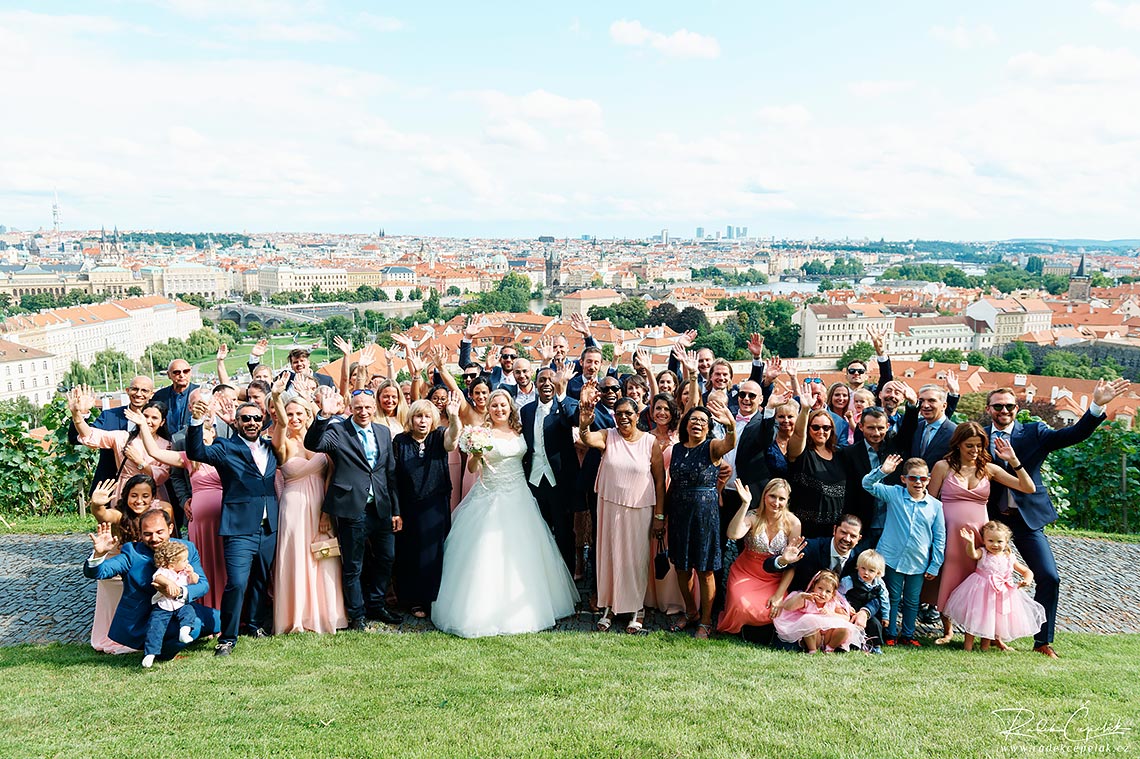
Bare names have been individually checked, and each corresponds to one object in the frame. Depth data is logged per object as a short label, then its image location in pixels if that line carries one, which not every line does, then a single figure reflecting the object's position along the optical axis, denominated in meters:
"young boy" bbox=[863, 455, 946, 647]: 5.18
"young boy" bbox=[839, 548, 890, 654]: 5.11
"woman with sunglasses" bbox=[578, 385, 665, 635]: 5.39
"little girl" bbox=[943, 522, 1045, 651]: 5.11
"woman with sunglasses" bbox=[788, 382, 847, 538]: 5.29
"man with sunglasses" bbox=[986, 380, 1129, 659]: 5.24
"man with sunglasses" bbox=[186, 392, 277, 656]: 4.99
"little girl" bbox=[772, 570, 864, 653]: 4.97
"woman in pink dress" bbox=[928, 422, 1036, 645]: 5.20
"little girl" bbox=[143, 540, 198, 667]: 4.69
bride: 5.40
